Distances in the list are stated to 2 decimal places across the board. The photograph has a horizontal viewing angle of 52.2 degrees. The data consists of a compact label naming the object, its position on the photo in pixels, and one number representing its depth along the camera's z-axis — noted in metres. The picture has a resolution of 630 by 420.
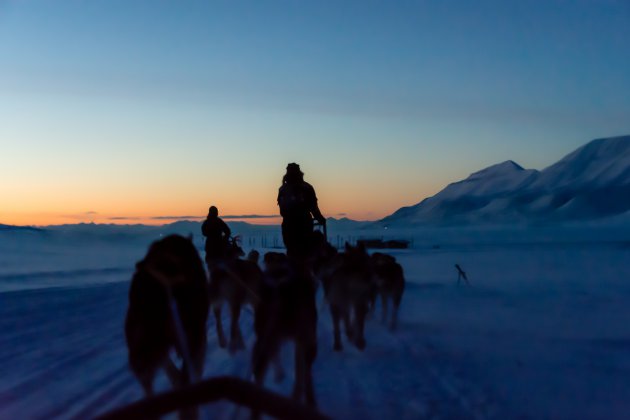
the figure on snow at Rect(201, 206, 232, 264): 10.12
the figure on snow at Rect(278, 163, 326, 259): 8.45
